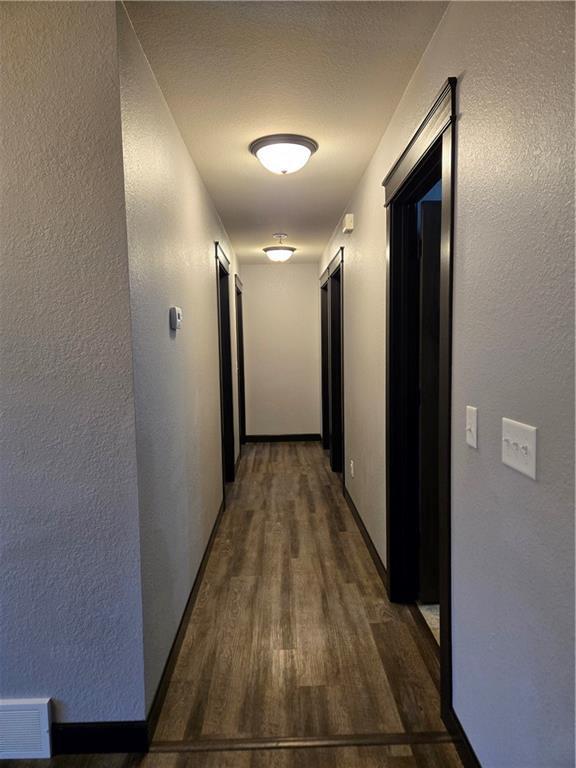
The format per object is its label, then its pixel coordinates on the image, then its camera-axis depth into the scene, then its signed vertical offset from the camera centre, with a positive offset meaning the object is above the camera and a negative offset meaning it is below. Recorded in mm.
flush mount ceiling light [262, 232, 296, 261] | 4922 +1037
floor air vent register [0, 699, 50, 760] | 1486 -1212
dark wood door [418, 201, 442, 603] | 2154 -255
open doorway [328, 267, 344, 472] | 4633 -282
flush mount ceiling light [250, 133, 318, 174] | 2330 +1009
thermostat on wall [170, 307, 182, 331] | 1998 +140
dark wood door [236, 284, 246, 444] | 5661 -222
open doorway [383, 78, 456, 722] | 2164 -222
